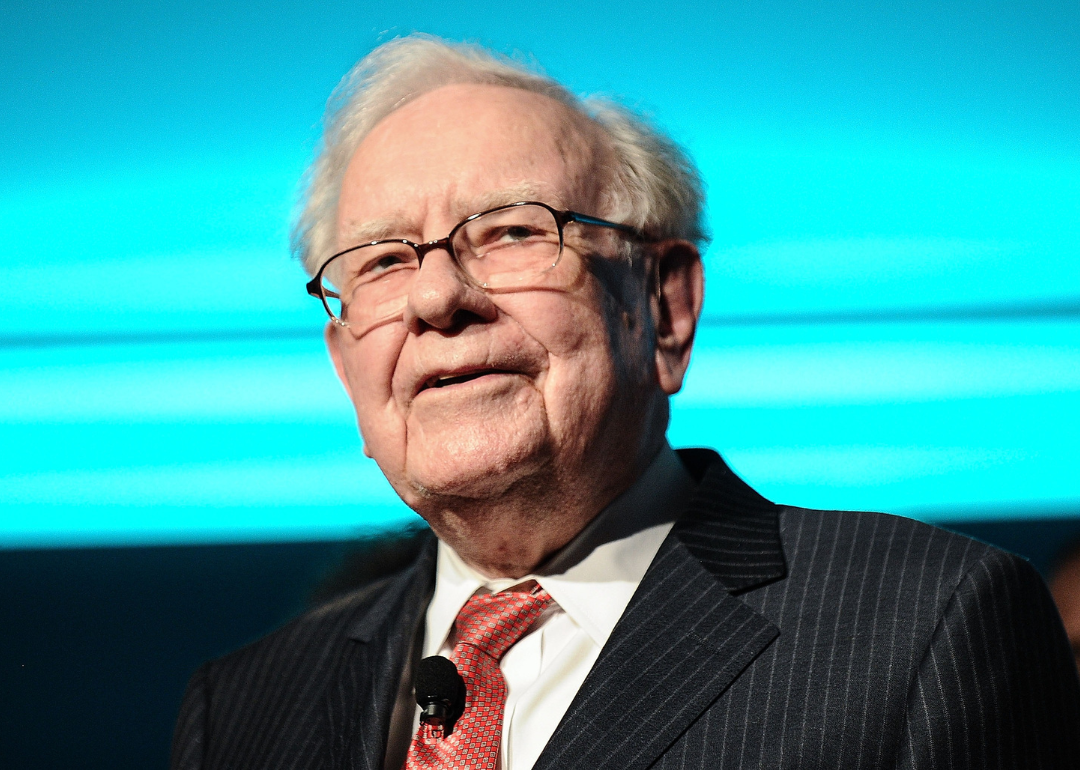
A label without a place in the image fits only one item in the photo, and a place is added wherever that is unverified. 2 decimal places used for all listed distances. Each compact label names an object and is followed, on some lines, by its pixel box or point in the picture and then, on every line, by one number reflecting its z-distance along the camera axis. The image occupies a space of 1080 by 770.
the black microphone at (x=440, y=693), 1.78
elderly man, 1.75
